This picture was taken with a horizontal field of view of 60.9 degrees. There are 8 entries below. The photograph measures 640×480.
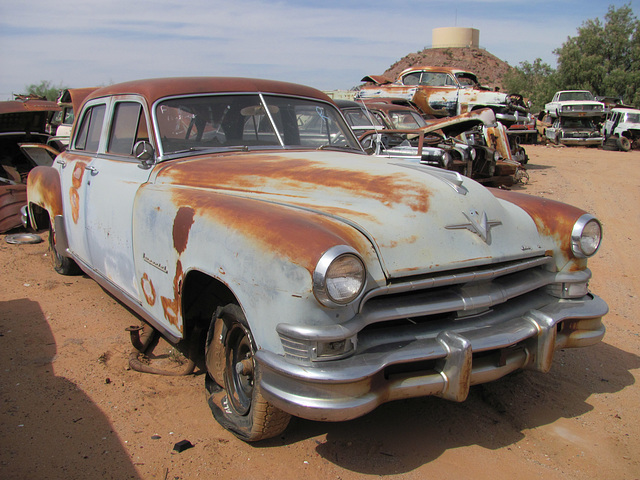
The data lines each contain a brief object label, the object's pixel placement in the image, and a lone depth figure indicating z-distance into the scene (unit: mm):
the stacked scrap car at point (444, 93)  15647
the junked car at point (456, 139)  9250
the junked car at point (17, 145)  7242
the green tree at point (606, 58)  31125
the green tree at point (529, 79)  36281
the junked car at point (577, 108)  20328
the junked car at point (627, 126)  19719
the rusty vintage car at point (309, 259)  2123
